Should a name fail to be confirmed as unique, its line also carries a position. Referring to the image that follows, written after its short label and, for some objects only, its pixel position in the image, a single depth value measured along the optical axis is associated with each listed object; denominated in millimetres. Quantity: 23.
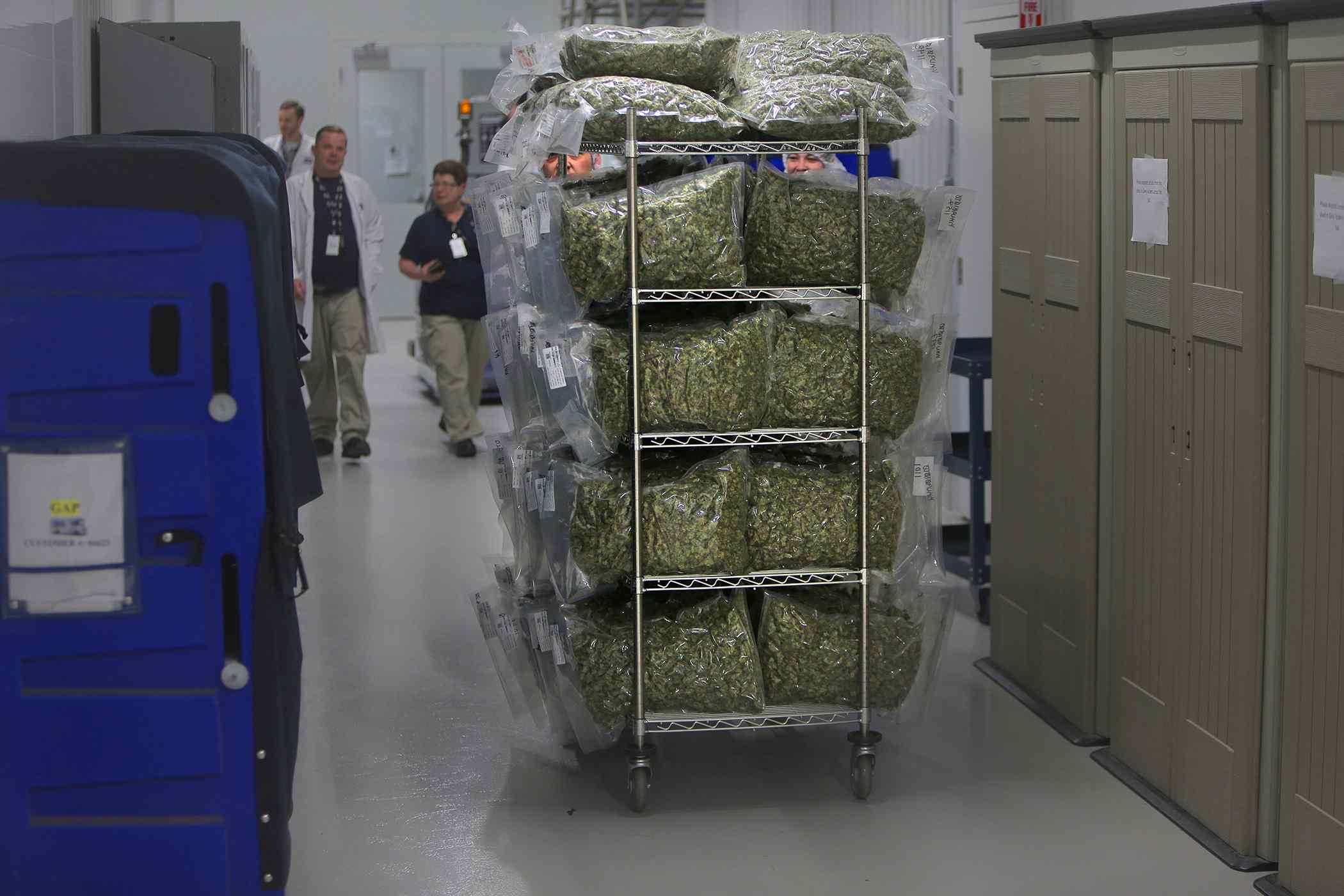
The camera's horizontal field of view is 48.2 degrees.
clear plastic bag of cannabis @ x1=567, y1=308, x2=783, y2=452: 3668
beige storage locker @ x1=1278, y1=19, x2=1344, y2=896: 3014
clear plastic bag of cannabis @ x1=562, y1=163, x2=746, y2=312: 3656
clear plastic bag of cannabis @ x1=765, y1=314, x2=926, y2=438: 3758
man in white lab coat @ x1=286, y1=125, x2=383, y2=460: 8484
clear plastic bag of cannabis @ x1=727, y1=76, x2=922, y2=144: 3670
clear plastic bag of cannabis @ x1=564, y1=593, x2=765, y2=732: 3771
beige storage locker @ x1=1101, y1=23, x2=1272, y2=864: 3322
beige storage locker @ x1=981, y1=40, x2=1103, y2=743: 4113
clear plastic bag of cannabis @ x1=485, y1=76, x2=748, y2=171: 3611
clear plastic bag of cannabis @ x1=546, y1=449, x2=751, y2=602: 3701
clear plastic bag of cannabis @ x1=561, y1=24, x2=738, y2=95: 3793
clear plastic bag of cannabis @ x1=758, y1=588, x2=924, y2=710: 3830
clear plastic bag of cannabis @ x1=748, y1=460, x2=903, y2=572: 3771
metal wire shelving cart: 3656
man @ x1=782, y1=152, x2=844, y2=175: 7234
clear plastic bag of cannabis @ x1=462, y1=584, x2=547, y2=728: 4078
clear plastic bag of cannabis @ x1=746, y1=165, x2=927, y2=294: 3736
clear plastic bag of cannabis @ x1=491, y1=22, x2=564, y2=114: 3941
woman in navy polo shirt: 8859
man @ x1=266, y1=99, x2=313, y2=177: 9625
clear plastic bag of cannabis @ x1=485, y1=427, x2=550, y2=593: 4008
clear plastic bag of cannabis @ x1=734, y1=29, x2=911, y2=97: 3902
